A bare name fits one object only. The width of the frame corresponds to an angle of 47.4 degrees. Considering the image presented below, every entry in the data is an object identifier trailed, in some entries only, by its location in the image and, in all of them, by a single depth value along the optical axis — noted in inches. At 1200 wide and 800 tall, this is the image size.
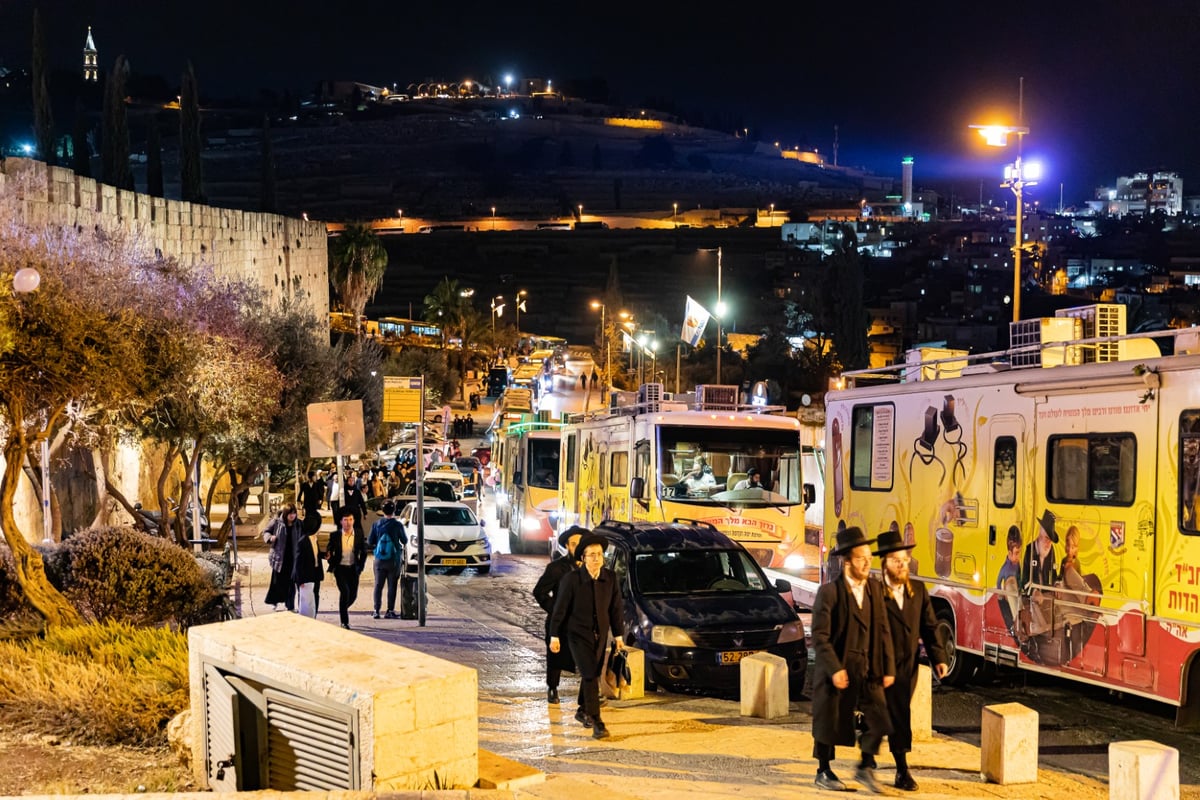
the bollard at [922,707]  412.2
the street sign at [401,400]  772.0
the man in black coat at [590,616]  414.3
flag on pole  1454.2
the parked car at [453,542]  1008.9
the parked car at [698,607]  504.7
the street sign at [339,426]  724.7
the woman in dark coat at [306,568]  665.6
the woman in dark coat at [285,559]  667.4
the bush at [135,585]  564.4
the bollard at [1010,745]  351.6
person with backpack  722.8
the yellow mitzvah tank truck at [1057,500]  402.3
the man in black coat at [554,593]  452.4
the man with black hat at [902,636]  342.3
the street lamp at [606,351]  3156.0
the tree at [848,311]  3444.9
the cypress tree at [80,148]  1670.8
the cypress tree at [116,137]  1428.0
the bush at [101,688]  376.8
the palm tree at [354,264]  2511.1
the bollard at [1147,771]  294.5
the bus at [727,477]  755.4
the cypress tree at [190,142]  1614.2
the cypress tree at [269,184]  1976.3
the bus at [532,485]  1198.3
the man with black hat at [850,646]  332.2
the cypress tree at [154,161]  1660.6
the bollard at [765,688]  456.1
